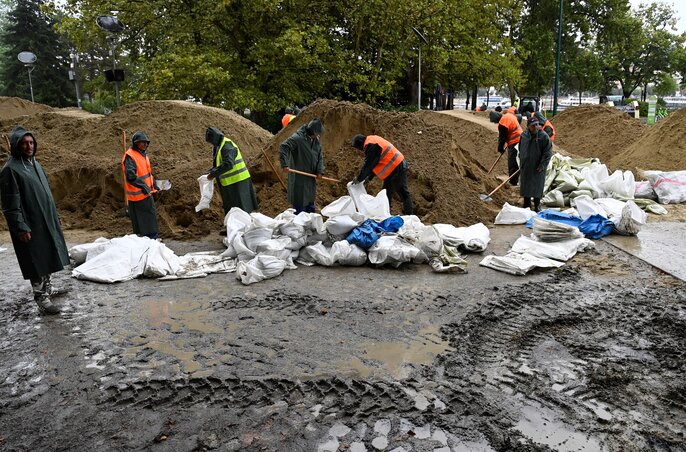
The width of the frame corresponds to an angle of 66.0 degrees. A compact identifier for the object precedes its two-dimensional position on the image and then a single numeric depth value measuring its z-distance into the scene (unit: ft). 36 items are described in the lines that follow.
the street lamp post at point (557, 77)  69.50
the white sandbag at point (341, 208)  22.65
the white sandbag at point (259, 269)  18.48
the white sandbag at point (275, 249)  19.90
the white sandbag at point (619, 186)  30.22
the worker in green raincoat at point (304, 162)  24.67
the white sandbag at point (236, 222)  21.22
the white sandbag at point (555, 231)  21.50
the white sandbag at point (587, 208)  24.44
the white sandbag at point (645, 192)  32.40
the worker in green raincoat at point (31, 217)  14.98
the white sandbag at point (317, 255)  20.22
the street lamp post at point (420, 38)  62.28
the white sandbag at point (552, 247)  20.26
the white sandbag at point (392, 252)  19.56
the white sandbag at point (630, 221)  23.48
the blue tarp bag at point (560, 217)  23.20
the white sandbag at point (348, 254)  19.98
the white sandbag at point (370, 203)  23.04
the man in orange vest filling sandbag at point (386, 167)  24.67
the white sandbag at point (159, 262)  19.12
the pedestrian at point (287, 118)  35.43
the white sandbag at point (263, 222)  21.32
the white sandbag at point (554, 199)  30.94
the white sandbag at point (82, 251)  20.34
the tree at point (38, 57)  109.81
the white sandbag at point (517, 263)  18.74
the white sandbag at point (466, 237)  21.34
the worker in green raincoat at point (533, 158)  27.35
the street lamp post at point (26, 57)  57.06
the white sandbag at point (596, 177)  30.53
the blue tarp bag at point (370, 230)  20.20
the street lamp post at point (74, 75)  78.08
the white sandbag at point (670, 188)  31.60
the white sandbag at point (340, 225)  20.77
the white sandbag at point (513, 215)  26.76
